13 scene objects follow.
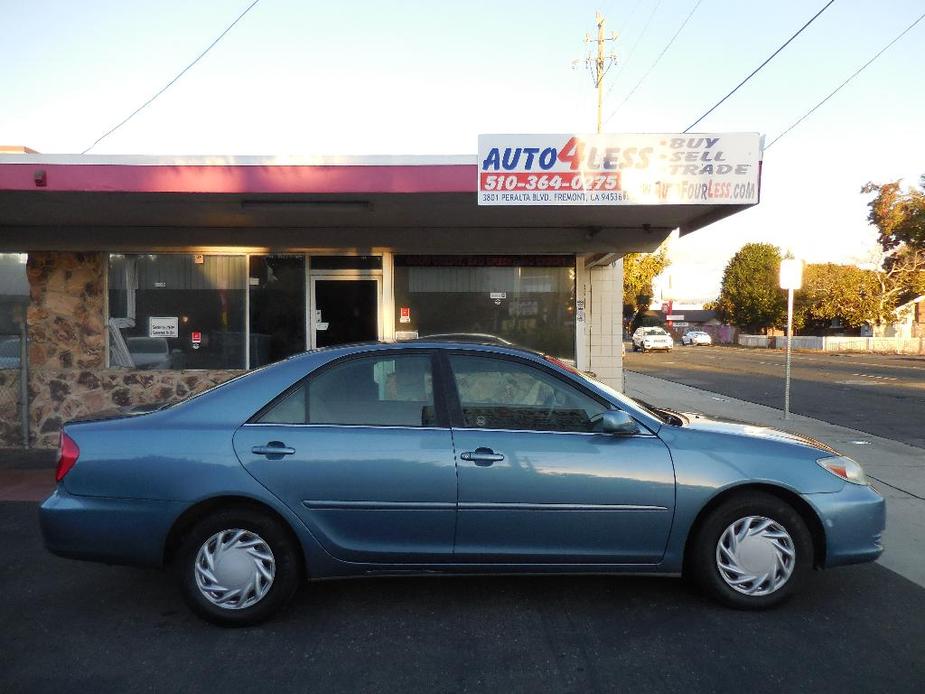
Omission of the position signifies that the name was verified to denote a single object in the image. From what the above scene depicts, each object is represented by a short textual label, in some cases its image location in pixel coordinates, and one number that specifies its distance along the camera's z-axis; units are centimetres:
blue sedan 395
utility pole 2777
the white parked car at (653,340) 4478
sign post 1284
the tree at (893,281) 4195
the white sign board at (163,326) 987
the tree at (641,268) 3666
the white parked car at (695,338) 6156
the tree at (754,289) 5841
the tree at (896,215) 2442
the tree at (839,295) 4675
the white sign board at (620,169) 696
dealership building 901
